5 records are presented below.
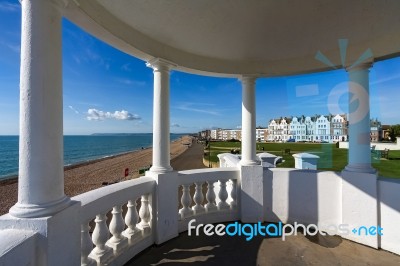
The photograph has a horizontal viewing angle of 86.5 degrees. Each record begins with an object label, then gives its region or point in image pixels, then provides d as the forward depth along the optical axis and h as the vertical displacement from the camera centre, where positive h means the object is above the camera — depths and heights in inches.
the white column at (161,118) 154.0 +11.8
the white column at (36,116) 72.5 +6.3
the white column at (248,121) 189.3 +11.9
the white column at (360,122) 151.3 +8.7
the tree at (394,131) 1311.5 +20.2
